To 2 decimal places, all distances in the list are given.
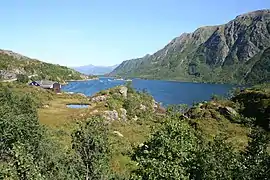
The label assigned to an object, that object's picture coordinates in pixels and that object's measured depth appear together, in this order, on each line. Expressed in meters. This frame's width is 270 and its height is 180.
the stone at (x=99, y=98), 79.41
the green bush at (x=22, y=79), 124.96
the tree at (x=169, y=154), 16.49
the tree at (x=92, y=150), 19.53
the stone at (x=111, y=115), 61.15
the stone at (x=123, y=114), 66.78
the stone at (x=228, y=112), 68.00
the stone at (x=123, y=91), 81.55
